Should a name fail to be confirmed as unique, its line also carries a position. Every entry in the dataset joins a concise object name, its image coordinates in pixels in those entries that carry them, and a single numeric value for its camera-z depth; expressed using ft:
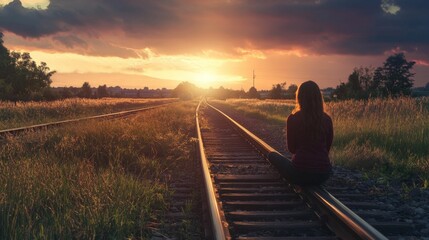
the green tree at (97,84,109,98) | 444.96
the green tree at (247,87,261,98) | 515.50
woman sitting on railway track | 18.57
